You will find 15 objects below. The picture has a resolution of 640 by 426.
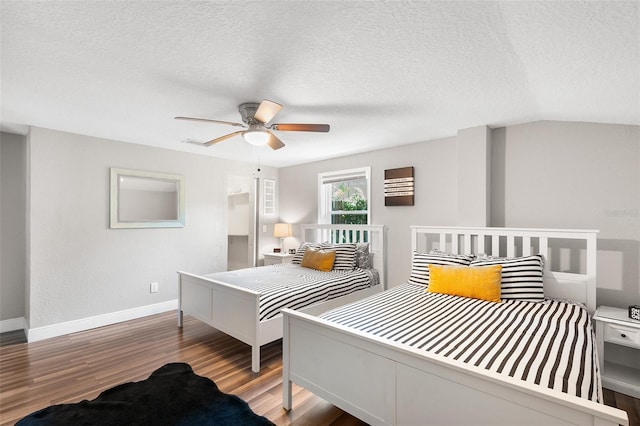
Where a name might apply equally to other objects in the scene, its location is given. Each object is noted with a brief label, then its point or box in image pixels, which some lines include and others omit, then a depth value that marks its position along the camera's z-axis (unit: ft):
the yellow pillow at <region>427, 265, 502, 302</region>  8.12
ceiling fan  8.20
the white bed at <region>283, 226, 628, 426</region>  3.78
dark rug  6.08
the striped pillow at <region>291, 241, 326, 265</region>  14.12
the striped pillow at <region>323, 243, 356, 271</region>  12.78
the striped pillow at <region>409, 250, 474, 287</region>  9.51
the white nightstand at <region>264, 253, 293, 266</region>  16.07
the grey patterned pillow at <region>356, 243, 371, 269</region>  13.19
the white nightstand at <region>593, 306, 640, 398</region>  7.13
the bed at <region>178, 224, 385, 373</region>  8.82
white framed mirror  12.63
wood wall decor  13.04
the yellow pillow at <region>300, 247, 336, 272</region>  12.82
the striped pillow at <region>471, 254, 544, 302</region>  8.14
